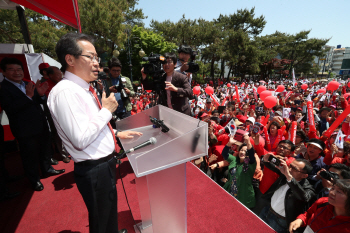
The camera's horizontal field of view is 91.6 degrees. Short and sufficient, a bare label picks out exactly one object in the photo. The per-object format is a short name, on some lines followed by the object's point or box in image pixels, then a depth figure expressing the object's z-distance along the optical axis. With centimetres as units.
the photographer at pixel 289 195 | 191
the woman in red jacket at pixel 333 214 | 147
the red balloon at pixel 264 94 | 461
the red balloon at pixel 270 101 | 397
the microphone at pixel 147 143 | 140
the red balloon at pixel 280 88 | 757
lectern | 121
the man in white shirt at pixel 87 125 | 105
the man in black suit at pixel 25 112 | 237
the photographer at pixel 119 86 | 272
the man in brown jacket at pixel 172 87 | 226
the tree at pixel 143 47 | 2112
